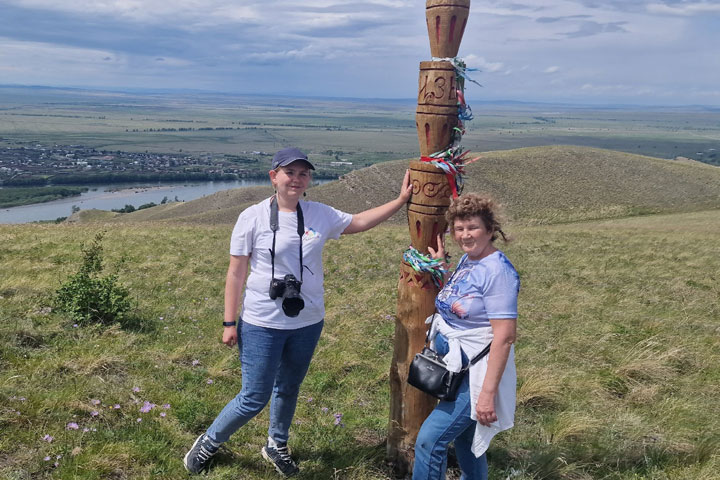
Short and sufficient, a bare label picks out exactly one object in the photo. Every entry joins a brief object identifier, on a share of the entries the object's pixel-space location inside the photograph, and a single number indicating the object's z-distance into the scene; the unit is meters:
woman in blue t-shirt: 3.06
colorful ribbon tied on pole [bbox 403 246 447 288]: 3.77
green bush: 7.09
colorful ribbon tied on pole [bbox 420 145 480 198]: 3.71
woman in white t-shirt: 3.70
